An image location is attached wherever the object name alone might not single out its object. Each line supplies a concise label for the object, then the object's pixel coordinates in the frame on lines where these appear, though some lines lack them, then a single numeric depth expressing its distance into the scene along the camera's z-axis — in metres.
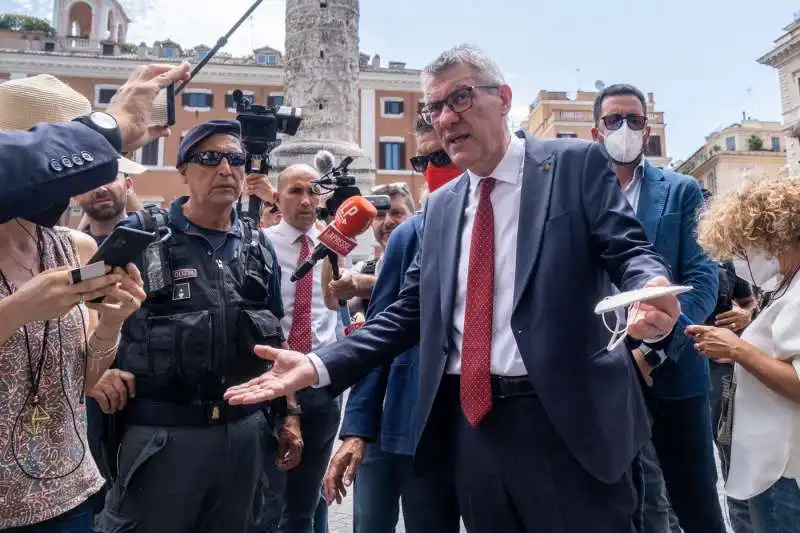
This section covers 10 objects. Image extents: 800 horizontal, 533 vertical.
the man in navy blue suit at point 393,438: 2.26
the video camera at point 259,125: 3.75
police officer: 2.37
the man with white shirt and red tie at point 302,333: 3.29
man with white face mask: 2.75
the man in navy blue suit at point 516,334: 1.80
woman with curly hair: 2.13
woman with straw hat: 1.63
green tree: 41.50
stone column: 13.92
